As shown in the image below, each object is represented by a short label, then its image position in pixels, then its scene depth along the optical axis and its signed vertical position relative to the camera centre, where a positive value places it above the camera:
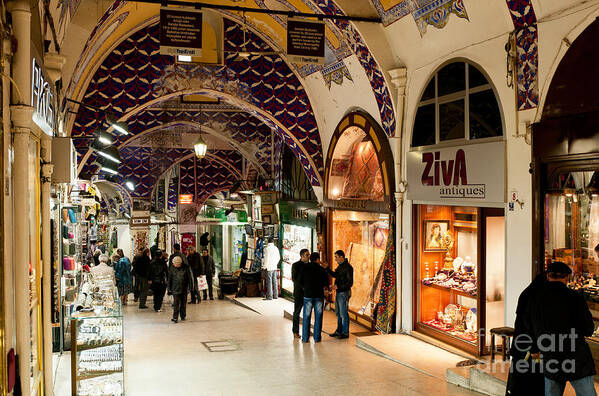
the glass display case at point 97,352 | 5.74 -1.52
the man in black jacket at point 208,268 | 14.24 -1.69
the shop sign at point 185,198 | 20.17 +0.02
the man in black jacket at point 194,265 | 13.36 -1.50
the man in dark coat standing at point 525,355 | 4.72 -1.29
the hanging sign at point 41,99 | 4.08 +0.78
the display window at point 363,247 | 10.24 -0.93
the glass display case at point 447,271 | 8.18 -1.09
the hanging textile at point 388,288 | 9.26 -1.44
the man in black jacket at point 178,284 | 11.13 -1.62
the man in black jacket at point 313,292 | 8.97 -1.43
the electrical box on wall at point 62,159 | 6.54 +0.46
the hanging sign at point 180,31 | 6.74 +1.93
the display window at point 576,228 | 6.02 -0.34
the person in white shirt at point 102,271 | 10.92 -1.34
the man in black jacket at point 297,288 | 9.23 -1.42
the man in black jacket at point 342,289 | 9.21 -1.43
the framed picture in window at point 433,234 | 8.72 -0.55
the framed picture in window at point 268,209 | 14.67 -0.27
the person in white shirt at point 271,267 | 13.58 -1.58
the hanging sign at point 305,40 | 7.36 +1.97
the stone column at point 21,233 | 3.79 -0.21
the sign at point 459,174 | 7.02 +0.29
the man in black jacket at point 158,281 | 12.65 -1.75
